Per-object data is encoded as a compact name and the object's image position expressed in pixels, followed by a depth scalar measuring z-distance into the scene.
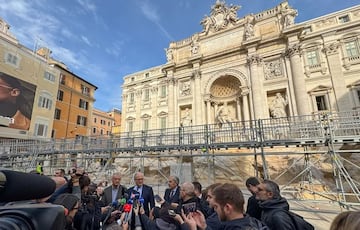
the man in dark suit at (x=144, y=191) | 3.88
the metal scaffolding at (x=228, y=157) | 8.46
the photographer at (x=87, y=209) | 2.54
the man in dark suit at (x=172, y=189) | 3.88
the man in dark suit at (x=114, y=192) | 3.74
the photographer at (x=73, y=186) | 3.09
